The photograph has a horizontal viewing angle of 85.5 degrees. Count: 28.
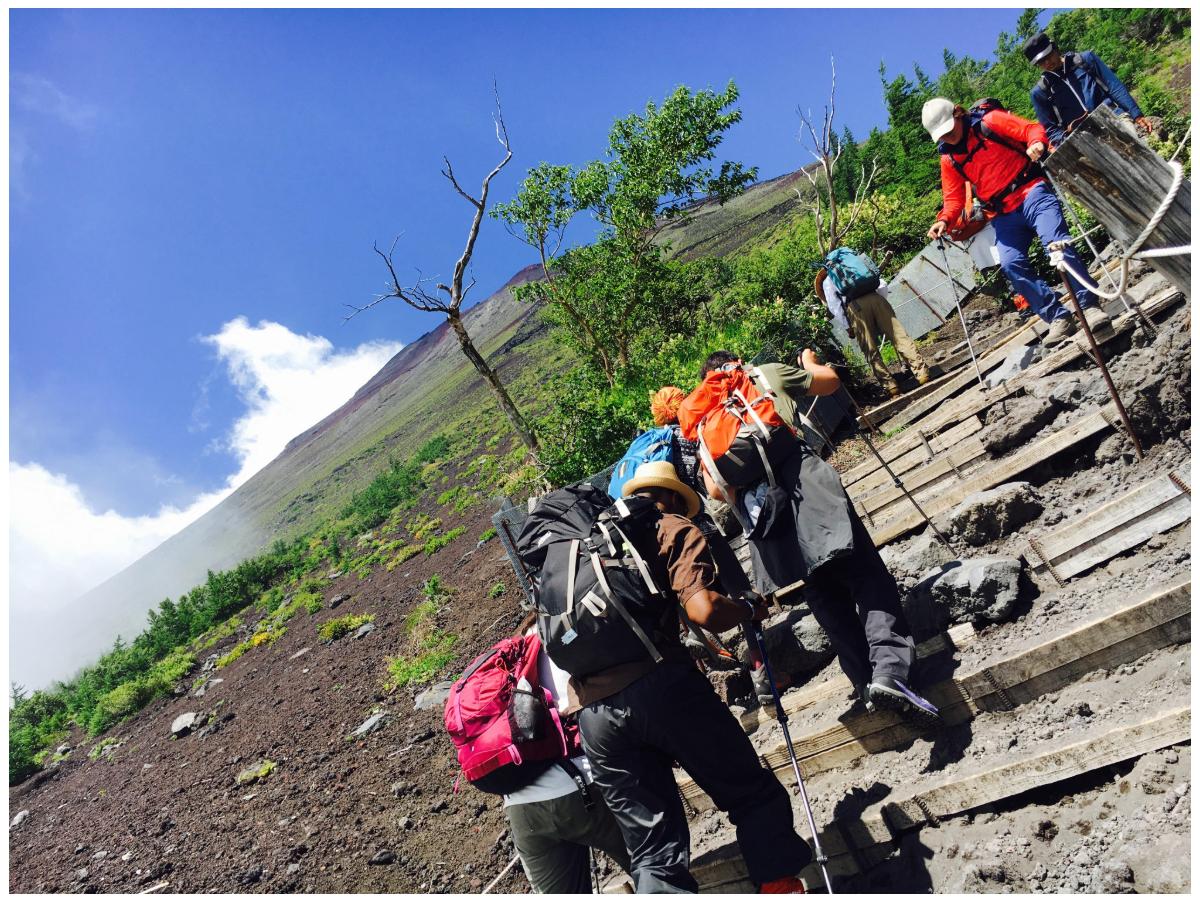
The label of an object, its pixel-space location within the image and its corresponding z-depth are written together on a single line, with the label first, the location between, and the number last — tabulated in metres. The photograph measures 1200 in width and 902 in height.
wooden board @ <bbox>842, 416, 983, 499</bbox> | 5.97
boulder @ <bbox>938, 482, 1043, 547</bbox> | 4.08
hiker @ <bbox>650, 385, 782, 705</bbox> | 3.27
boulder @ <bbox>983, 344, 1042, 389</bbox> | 6.16
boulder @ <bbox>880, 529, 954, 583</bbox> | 4.21
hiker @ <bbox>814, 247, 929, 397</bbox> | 8.73
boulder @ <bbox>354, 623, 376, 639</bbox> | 15.73
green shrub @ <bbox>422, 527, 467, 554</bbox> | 21.19
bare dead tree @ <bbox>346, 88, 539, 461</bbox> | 11.09
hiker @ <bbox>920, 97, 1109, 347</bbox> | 5.27
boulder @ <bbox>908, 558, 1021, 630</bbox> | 3.43
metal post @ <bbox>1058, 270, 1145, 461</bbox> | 3.46
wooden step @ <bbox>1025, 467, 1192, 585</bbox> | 3.12
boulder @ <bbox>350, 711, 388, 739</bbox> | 10.05
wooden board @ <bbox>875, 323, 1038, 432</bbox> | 6.84
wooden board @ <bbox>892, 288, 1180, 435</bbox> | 4.49
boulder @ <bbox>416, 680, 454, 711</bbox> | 9.75
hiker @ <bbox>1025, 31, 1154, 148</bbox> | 5.61
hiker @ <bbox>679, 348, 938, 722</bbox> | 3.19
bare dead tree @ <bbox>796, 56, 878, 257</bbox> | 11.52
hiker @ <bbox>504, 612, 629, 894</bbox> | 3.25
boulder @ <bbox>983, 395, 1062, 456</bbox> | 4.79
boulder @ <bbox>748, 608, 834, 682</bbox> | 4.44
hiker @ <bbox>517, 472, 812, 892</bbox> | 2.79
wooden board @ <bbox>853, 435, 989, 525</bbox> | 5.41
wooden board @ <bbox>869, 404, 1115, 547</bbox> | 4.11
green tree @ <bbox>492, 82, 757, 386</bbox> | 14.77
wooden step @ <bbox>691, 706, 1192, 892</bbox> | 2.32
